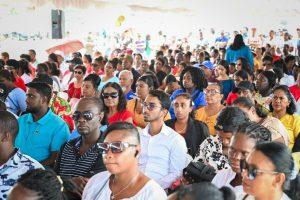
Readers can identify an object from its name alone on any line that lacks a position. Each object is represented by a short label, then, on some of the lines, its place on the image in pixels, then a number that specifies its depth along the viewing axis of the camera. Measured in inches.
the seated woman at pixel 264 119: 147.9
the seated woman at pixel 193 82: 221.3
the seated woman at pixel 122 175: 95.8
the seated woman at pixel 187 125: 156.5
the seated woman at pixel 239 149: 100.9
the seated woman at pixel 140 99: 193.9
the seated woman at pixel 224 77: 267.7
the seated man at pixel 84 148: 123.8
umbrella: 422.6
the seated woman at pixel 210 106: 179.8
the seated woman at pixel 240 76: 244.2
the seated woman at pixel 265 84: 231.0
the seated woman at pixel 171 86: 241.8
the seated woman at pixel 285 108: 169.3
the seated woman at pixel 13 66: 264.0
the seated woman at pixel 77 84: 249.2
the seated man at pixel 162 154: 137.3
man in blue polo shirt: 144.3
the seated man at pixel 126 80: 233.6
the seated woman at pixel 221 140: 121.3
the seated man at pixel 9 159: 104.9
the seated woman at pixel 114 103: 176.4
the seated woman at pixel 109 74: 270.4
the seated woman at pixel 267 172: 83.9
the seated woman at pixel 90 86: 213.8
